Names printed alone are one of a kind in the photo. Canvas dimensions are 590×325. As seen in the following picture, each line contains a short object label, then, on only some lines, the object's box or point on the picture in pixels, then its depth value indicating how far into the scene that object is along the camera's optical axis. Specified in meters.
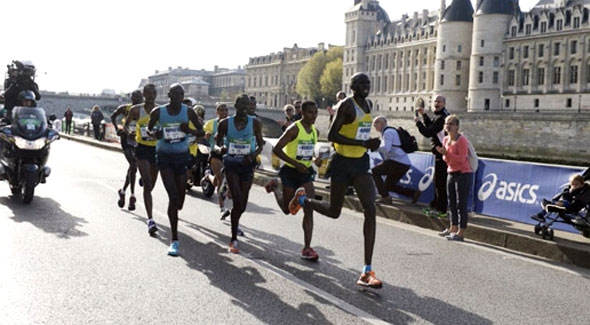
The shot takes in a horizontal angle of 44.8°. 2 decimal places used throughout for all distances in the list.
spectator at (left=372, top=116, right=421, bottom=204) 11.67
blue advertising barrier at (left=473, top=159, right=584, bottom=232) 9.54
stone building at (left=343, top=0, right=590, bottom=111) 77.62
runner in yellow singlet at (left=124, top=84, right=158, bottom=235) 9.20
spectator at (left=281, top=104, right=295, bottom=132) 13.50
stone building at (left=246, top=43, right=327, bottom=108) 148.50
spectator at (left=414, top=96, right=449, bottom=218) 10.41
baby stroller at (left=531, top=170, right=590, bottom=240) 8.60
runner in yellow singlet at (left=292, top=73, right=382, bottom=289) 6.40
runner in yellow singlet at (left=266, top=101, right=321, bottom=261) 7.51
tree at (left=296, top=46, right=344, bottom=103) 112.88
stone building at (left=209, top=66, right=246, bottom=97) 185.50
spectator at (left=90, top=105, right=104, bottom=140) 35.97
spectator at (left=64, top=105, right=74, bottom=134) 43.31
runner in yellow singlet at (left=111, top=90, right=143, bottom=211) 10.68
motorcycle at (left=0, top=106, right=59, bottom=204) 11.11
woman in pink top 9.30
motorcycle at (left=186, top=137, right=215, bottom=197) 13.27
